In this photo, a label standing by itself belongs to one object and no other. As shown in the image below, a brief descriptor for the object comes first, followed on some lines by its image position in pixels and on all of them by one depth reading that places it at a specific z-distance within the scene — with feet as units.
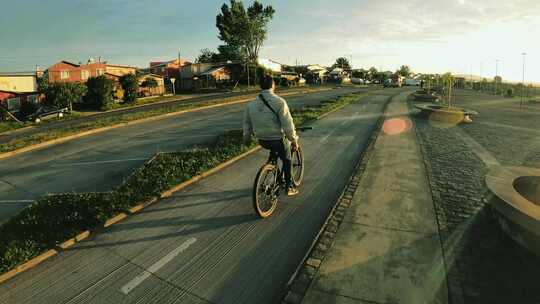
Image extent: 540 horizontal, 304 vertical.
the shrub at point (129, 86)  114.42
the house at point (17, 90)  88.41
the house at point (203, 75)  186.29
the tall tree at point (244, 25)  213.46
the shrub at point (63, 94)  92.07
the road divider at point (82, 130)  37.24
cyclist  15.64
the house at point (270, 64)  225.93
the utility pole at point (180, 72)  196.93
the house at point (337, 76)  303.83
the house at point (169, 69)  202.55
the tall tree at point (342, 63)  433.89
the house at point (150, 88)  137.80
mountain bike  15.58
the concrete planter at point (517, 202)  12.27
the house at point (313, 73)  300.61
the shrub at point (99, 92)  100.53
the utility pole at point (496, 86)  161.27
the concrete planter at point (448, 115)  53.67
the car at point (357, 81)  287.93
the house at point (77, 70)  158.61
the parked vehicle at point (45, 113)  76.07
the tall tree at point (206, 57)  302.66
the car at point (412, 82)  283.79
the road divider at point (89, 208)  13.34
